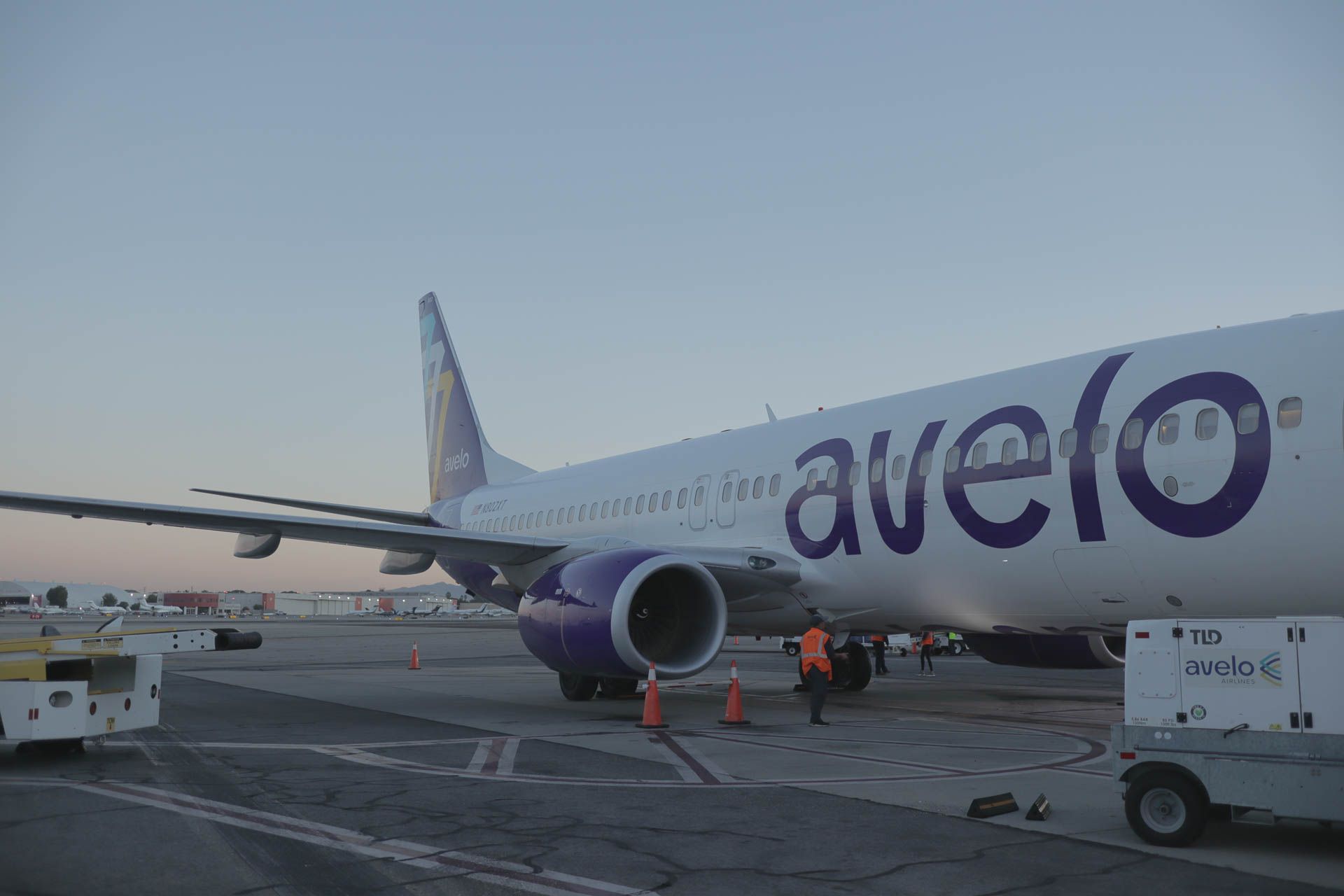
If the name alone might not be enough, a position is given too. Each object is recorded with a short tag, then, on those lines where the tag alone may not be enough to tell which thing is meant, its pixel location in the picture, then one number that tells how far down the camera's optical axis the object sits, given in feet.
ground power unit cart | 16.99
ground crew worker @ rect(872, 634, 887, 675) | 69.00
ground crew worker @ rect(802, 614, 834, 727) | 36.35
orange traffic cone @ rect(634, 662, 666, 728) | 35.50
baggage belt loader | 26.89
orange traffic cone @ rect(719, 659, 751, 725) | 36.63
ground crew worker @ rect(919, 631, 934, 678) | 69.36
